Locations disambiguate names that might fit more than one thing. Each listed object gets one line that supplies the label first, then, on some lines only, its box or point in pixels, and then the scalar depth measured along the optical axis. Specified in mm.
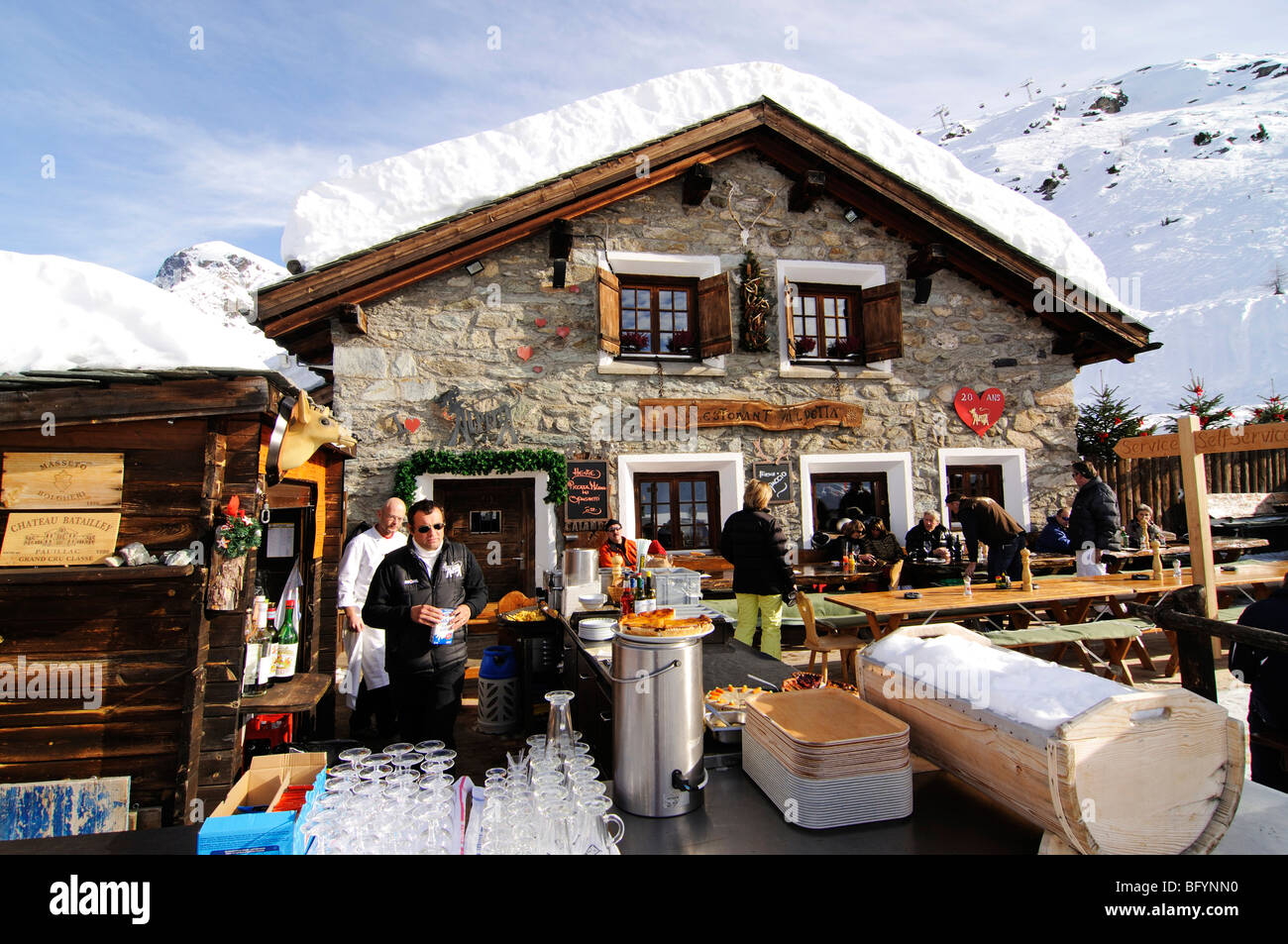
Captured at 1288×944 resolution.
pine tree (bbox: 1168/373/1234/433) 12570
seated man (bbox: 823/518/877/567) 8656
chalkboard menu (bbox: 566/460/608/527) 8117
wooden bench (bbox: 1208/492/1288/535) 10648
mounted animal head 3859
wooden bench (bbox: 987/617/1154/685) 5477
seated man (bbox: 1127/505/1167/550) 8938
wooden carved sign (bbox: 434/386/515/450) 7906
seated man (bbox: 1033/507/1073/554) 8711
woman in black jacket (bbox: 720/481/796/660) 5789
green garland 7609
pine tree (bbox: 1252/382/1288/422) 12059
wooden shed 3225
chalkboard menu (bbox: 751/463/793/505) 8688
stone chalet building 7863
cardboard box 1646
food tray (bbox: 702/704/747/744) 2561
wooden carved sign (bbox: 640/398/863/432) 8492
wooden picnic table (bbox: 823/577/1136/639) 5742
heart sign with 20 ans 9406
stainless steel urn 2057
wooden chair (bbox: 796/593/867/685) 6086
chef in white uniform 5176
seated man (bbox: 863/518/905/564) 8703
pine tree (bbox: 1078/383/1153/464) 12195
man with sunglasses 4090
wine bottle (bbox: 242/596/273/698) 3738
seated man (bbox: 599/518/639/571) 7442
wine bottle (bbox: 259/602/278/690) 3820
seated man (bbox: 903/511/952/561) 8750
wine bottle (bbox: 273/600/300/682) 4086
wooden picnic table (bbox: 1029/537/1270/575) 7898
